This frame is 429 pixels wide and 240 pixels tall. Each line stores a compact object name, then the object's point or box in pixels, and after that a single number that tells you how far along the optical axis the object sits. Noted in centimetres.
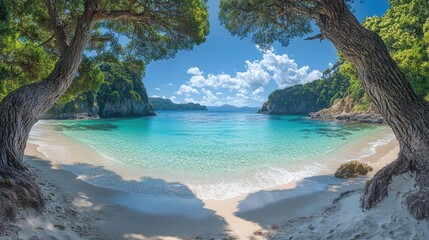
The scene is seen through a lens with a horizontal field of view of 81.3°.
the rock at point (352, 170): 991
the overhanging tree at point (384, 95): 400
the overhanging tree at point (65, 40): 425
